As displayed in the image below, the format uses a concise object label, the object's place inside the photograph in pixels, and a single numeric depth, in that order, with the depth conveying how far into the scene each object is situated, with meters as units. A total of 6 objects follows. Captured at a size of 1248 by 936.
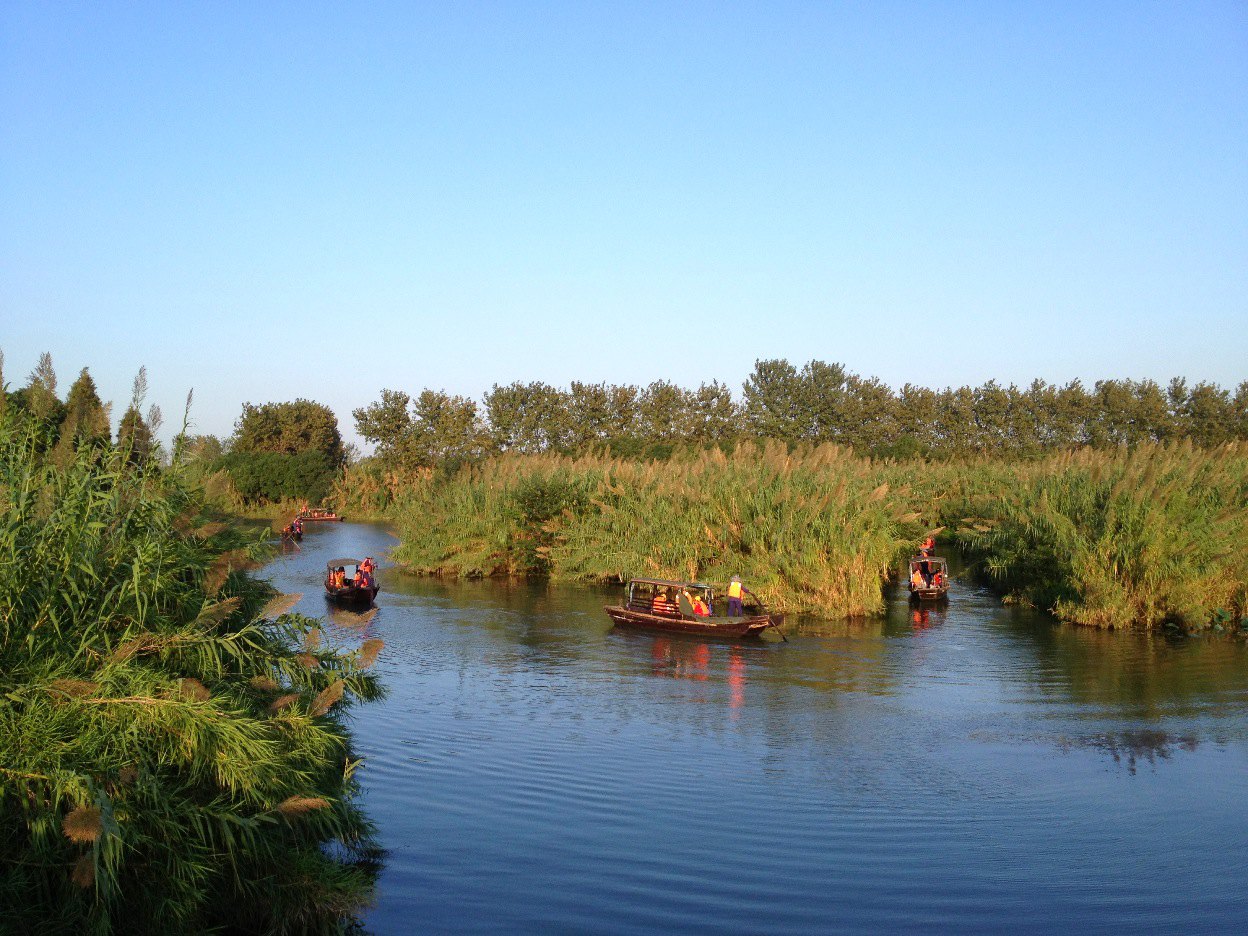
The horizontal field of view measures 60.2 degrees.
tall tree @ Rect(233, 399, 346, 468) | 87.75
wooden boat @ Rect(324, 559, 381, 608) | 28.59
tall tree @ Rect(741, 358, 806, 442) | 83.69
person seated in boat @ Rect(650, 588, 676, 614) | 24.97
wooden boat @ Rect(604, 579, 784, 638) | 23.75
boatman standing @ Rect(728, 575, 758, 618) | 24.78
